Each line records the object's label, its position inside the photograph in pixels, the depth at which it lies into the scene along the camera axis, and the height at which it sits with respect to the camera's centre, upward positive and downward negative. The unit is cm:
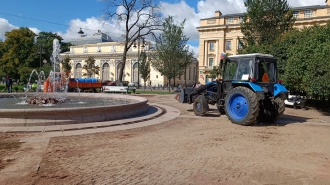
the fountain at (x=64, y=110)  893 -110
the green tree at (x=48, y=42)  7450 +1271
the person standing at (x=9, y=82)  2512 +3
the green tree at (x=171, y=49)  3741 +481
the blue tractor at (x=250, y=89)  1078 -27
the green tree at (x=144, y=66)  5123 +323
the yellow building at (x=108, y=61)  6894 +595
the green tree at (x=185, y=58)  3859 +357
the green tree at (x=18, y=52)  5717 +655
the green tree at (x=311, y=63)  1436 +119
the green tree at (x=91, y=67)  6675 +389
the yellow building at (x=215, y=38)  5950 +1029
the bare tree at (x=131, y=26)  3409 +736
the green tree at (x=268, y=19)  3212 +784
